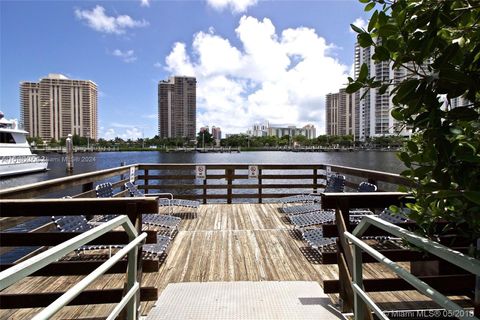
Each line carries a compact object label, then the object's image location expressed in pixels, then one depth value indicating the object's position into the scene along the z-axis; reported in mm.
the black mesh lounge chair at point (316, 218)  4254
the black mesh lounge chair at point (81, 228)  3141
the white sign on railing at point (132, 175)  6028
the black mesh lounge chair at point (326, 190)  5250
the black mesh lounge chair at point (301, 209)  5291
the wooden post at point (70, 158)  30498
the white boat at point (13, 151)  22391
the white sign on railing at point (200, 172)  6719
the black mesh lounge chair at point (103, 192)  4378
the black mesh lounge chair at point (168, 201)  5321
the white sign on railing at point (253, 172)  6895
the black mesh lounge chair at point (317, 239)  3398
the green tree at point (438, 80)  896
